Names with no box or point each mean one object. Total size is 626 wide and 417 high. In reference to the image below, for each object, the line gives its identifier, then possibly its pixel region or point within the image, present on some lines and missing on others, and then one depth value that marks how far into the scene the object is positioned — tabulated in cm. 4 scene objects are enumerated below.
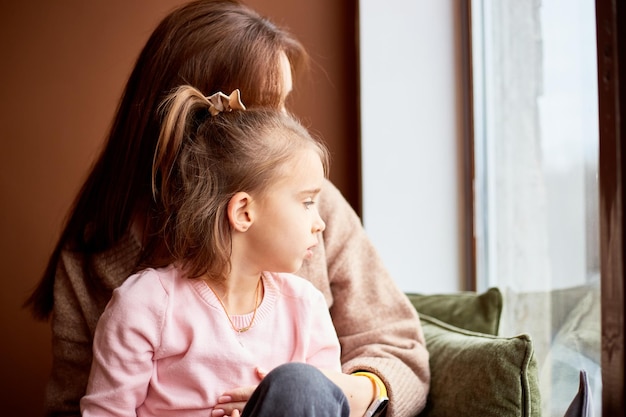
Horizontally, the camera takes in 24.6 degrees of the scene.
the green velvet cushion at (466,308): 202
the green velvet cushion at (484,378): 175
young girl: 171
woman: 188
